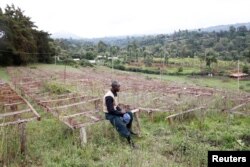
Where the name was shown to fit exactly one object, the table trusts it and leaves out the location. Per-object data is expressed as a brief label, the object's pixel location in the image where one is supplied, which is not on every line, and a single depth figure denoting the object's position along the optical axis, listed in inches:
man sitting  149.2
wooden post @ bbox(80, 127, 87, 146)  142.3
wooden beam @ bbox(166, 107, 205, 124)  182.3
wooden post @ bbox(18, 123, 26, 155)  128.1
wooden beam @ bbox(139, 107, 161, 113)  195.8
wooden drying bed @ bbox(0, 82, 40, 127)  188.8
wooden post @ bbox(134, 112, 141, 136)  167.0
